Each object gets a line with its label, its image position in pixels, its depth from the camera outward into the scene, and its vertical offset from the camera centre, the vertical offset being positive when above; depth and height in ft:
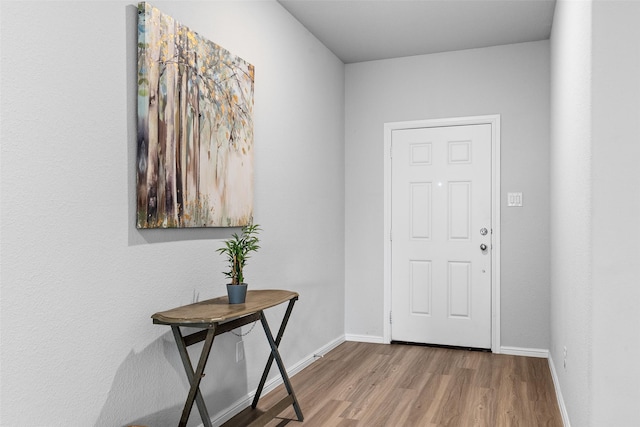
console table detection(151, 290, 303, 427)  7.22 -1.72
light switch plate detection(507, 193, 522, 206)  14.39 +0.32
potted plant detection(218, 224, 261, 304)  8.36 -0.97
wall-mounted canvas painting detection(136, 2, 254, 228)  7.45 +1.32
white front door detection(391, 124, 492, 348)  14.85 -0.69
